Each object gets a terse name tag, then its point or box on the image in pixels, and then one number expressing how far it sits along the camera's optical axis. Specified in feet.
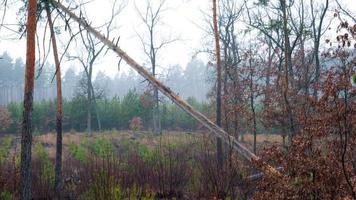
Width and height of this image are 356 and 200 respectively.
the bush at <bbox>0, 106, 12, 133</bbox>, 92.38
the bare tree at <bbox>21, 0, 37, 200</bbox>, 26.27
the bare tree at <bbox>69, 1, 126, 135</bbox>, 99.60
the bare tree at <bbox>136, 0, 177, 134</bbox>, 112.79
